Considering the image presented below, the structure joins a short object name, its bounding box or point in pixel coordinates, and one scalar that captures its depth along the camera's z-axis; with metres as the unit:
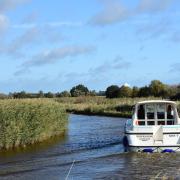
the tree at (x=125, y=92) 98.25
